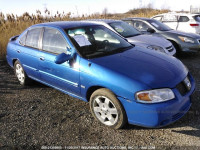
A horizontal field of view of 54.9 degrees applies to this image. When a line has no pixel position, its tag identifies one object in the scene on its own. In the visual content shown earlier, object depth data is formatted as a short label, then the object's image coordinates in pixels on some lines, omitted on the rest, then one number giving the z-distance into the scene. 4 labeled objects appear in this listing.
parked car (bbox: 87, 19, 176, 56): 5.36
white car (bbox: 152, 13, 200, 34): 8.54
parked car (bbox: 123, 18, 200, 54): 6.43
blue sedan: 2.49
